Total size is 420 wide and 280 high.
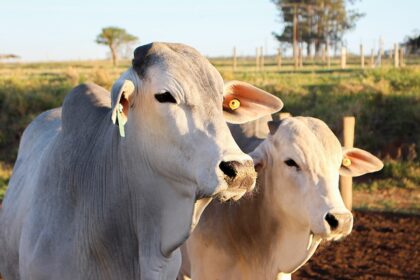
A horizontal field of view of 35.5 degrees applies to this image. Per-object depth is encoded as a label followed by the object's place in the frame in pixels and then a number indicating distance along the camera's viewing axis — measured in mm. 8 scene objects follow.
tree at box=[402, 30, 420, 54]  35438
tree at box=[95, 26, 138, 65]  40562
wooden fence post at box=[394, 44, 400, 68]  26375
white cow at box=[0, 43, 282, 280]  2441
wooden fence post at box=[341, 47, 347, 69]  28391
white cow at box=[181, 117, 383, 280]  3805
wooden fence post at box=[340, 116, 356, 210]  9148
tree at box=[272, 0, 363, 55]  45406
